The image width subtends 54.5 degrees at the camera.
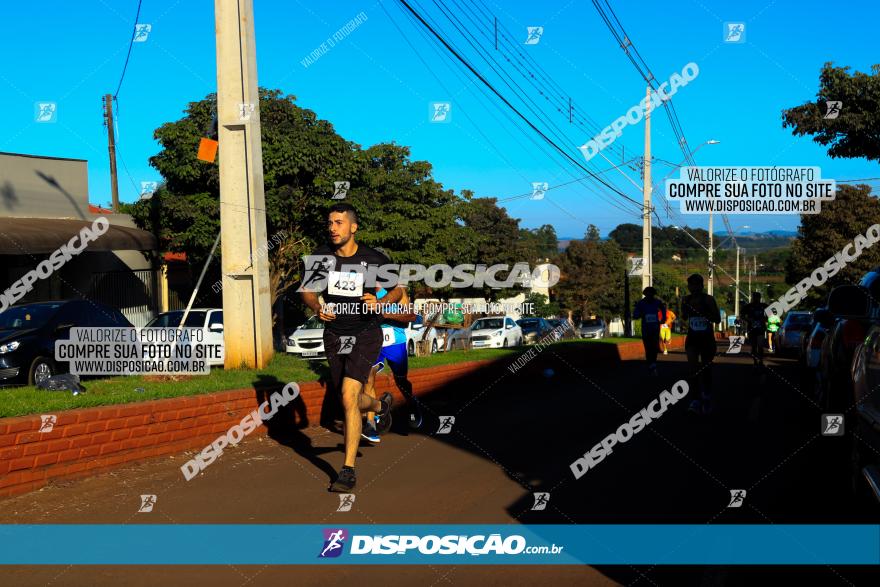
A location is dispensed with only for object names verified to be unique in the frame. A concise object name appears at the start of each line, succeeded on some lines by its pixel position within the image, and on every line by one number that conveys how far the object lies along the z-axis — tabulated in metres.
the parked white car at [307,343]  25.41
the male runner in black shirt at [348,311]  6.87
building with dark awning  21.37
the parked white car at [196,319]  21.03
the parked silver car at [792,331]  26.70
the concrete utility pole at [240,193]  11.17
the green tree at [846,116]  17.92
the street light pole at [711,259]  45.80
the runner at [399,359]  9.84
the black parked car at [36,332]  12.52
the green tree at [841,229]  40.03
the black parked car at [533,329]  34.38
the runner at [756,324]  18.34
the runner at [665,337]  32.81
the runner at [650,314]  16.67
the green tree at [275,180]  24.14
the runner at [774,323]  30.95
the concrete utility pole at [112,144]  33.79
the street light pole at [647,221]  33.19
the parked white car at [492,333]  30.85
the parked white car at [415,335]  25.81
